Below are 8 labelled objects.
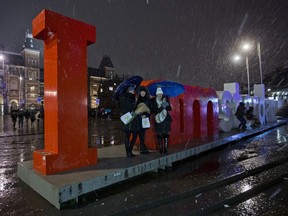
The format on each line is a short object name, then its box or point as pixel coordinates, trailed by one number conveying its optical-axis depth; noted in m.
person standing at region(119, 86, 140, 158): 5.98
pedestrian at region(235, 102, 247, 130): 12.91
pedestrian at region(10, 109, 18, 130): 20.80
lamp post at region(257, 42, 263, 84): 20.45
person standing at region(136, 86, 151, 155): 6.20
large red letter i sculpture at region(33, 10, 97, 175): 4.80
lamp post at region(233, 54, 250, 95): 20.19
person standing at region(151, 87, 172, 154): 6.41
